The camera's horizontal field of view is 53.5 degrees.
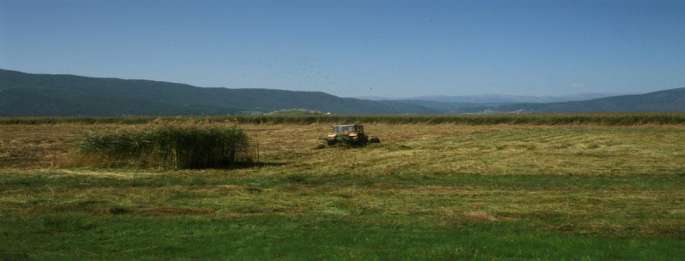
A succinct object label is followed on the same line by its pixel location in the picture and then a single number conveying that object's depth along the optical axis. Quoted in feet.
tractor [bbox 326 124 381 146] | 144.36
